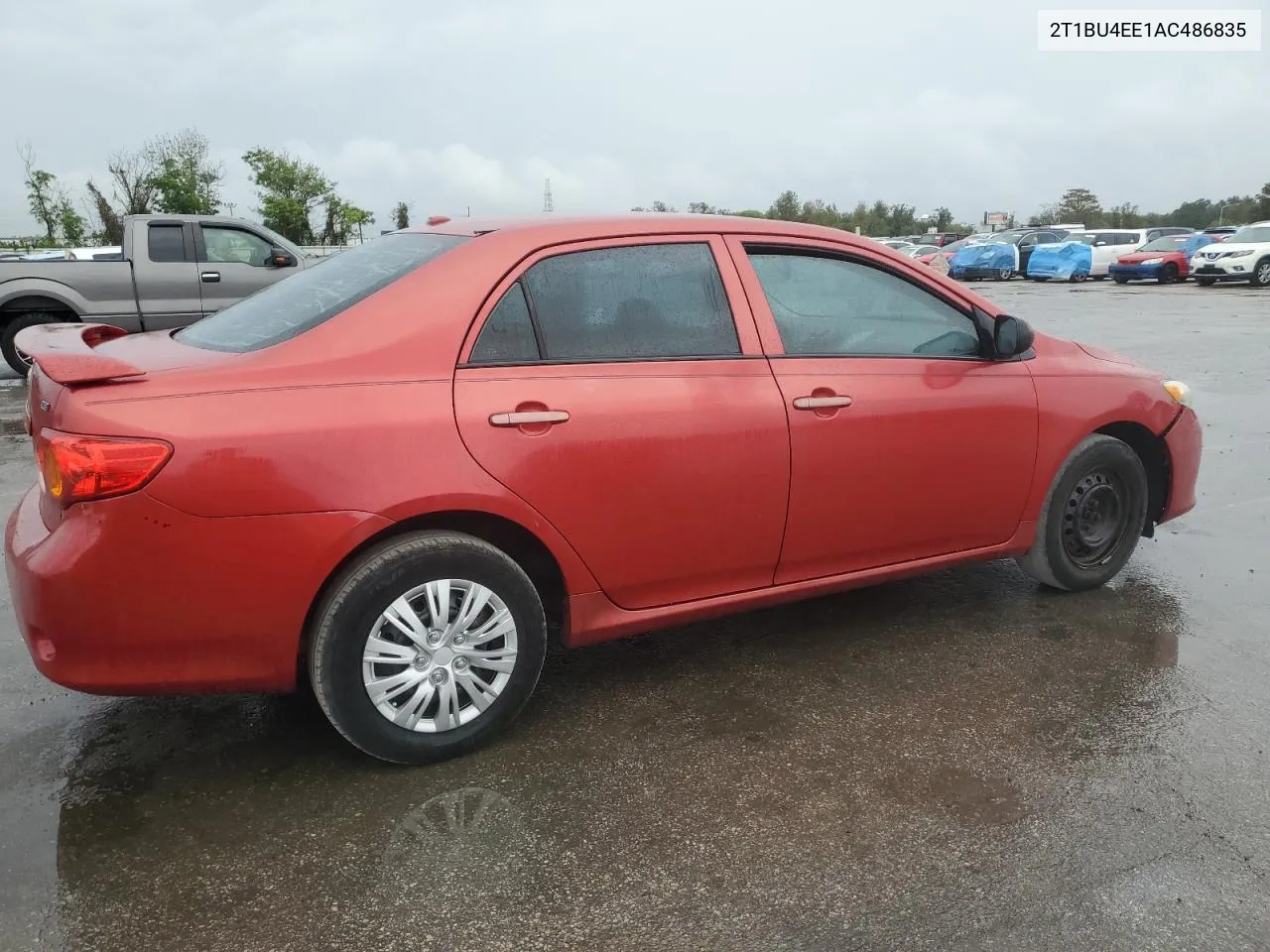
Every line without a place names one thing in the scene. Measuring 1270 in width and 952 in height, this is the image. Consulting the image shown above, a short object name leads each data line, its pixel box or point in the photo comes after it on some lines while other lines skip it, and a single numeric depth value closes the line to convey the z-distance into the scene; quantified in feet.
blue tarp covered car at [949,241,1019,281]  102.42
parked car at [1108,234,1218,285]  87.30
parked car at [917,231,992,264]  109.73
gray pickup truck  33.32
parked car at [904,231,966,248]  140.04
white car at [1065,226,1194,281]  98.37
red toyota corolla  8.50
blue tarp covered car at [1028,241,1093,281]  97.25
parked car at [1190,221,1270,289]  77.15
